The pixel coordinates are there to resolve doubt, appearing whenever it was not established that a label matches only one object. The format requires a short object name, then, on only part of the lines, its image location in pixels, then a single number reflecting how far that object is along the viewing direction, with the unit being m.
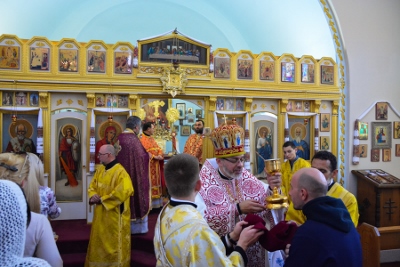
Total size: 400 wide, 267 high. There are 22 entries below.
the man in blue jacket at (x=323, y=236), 1.86
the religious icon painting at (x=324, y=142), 8.41
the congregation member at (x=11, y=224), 1.17
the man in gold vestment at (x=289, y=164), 5.37
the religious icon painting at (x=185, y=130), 11.80
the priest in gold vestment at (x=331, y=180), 3.29
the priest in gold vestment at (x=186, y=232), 1.79
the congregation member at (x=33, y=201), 2.10
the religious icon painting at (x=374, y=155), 8.56
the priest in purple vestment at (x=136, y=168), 5.74
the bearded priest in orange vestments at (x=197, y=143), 7.60
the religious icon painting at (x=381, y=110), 8.55
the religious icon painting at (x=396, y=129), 8.67
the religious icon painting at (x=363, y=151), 8.48
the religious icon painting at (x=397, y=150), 8.70
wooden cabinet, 7.31
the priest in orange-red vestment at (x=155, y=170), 7.39
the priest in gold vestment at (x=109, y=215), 4.69
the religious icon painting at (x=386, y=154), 8.61
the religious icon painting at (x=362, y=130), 8.47
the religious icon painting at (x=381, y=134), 8.57
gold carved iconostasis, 6.94
